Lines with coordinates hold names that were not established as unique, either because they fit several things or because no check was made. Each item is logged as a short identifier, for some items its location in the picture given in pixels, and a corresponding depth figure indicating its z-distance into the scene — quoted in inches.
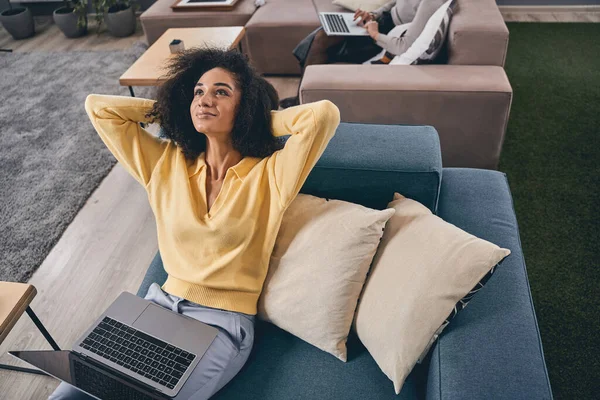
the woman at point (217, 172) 47.5
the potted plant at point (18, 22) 168.4
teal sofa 37.9
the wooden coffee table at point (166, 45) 94.9
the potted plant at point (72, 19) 165.8
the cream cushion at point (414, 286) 40.1
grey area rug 85.7
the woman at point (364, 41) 93.9
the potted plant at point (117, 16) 162.6
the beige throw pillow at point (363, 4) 114.3
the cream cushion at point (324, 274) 45.4
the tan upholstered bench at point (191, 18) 130.3
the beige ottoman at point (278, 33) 121.5
